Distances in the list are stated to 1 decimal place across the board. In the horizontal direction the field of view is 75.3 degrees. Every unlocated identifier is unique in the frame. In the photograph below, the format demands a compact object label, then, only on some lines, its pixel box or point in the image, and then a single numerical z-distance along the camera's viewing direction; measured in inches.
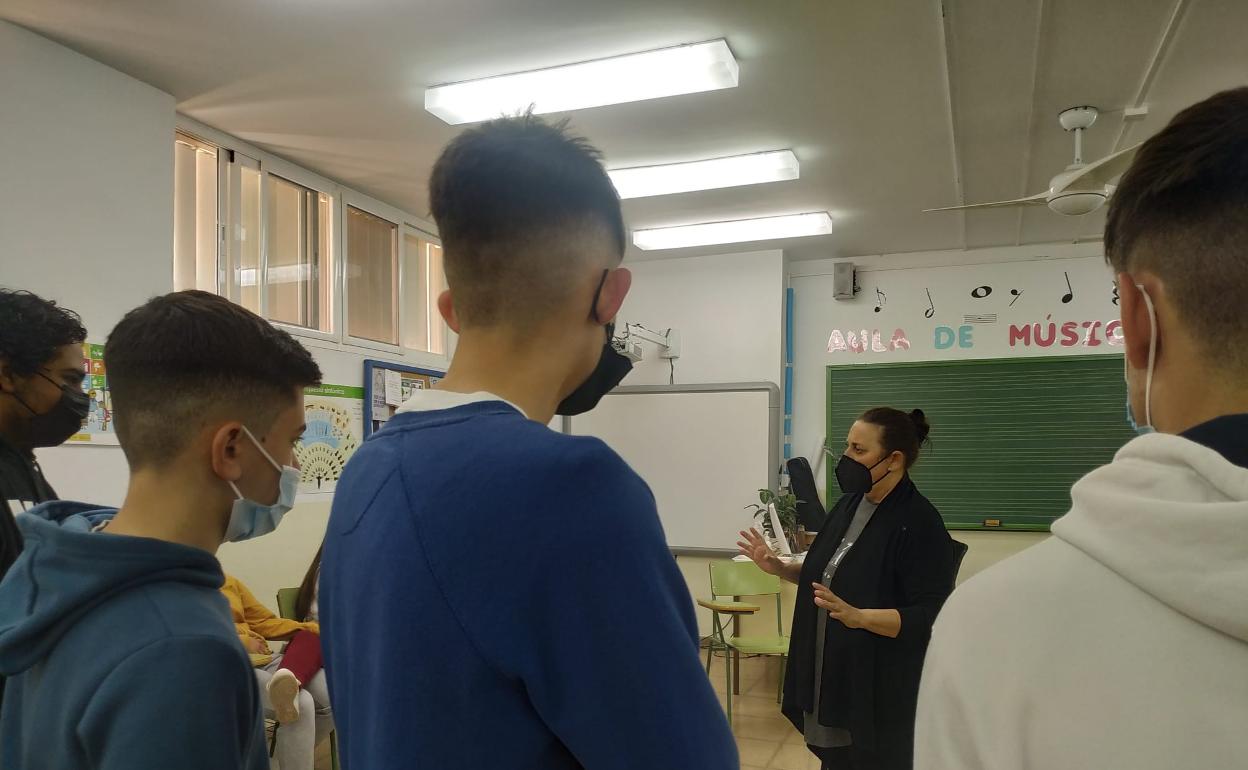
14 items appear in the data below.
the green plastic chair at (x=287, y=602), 156.7
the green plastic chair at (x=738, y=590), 182.7
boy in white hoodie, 22.0
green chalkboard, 222.2
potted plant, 219.8
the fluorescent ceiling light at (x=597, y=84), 129.4
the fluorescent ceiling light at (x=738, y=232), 214.4
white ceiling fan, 129.3
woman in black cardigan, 89.4
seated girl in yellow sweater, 118.0
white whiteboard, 239.0
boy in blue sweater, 23.3
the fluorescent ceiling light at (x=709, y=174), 174.2
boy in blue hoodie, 31.8
